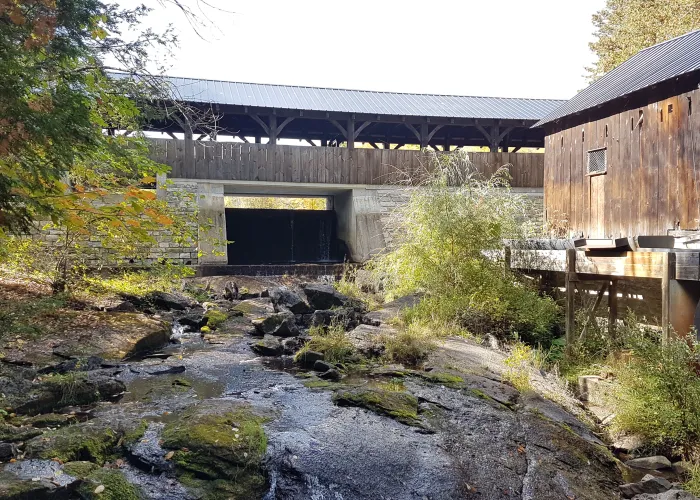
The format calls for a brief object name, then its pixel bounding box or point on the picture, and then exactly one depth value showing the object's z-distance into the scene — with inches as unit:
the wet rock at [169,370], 247.5
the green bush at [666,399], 174.2
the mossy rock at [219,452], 144.8
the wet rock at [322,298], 414.3
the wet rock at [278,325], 341.7
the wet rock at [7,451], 142.1
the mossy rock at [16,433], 152.8
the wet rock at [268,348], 293.7
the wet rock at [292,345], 296.6
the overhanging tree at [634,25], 683.6
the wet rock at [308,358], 262.8
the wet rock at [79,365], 225.1
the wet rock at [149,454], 149.1
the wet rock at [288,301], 402.0
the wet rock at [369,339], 277.6
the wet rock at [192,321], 360.5
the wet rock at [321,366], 251.6
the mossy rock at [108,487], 129.4
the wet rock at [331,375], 239.5
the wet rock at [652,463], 173.8
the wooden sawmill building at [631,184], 216.5
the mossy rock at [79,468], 135.9
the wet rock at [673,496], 140.7
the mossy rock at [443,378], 223.5
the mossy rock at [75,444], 146.4
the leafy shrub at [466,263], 324.8
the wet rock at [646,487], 155.4
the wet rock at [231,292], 506.3
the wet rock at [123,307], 349.1
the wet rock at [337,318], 354.9
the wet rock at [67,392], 186.1
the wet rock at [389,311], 346.0
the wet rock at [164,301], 405.7
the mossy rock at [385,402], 189.8
